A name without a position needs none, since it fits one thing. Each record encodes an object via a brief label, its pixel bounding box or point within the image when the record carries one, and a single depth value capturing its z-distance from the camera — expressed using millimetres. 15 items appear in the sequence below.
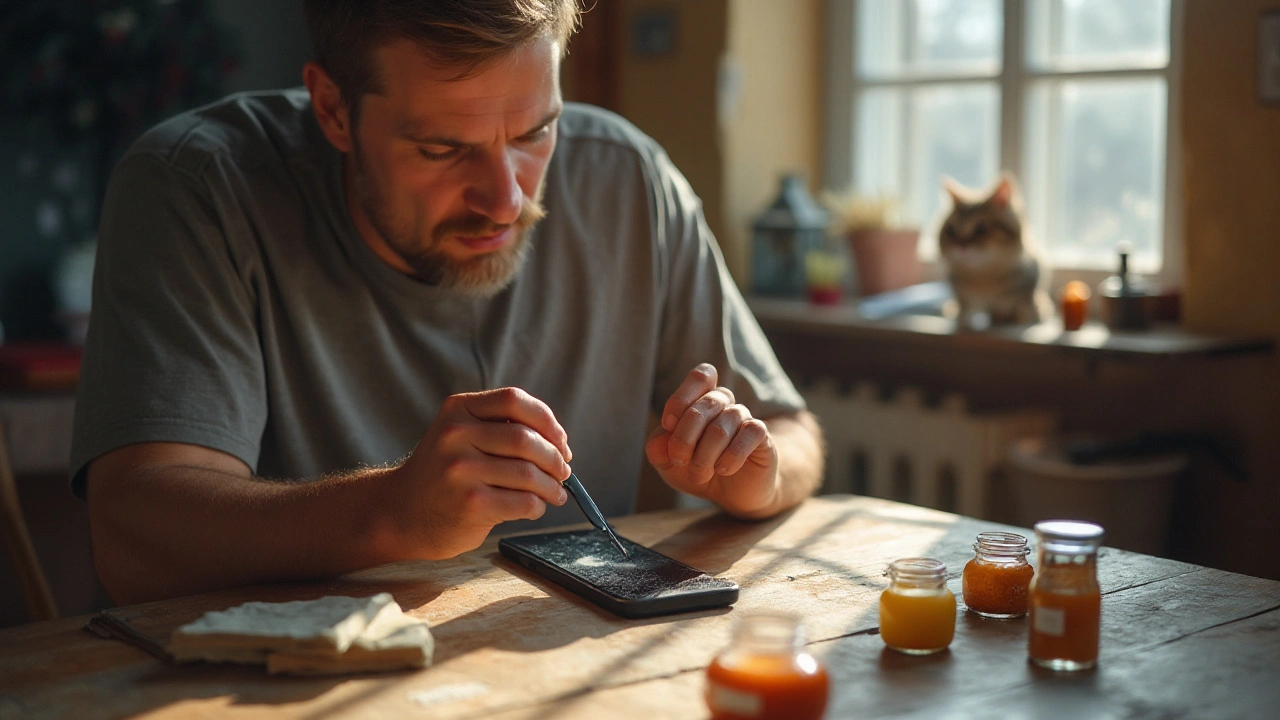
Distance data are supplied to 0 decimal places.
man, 1246
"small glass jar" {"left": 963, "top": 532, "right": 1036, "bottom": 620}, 1146
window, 2697
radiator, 2682
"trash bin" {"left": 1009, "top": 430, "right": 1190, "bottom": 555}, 2340
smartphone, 1148
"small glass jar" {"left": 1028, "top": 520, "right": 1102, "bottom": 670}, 999
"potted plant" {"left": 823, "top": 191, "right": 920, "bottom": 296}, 3031
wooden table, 934
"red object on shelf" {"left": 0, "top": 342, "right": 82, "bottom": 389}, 2922
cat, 2539
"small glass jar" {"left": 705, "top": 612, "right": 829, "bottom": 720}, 860
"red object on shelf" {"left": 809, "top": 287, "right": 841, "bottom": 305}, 3059
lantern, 3137
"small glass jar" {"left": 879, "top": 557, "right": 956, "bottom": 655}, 1034
